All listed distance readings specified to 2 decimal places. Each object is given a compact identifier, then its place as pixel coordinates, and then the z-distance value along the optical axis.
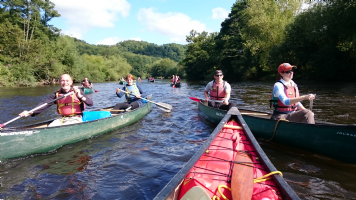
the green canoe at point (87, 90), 16.73
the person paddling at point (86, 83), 17.25
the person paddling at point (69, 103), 4.95
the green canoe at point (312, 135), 3.54
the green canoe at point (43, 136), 3.98
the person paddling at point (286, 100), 4.31
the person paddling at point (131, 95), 7.85
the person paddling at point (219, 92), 6.64
